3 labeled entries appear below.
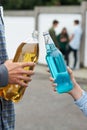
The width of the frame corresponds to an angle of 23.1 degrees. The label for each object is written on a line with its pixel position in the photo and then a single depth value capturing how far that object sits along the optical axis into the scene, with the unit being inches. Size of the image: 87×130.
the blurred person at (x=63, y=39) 293.1
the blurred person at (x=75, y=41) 288.1
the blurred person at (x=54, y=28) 286.5
